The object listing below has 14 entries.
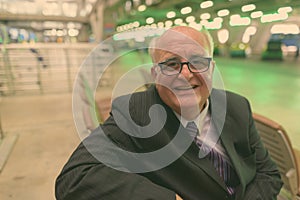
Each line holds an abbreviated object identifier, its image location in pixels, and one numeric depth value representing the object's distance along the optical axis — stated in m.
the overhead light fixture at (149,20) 16.85
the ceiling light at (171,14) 12.89
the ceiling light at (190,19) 13.30
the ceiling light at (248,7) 9.11
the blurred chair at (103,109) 2.52
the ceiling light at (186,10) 11.10
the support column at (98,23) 9.34
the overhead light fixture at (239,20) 12.63
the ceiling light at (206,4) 9.40
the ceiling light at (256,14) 11.05
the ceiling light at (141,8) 10.58
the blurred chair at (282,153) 1.32
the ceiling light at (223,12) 10.96
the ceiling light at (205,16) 12.08
